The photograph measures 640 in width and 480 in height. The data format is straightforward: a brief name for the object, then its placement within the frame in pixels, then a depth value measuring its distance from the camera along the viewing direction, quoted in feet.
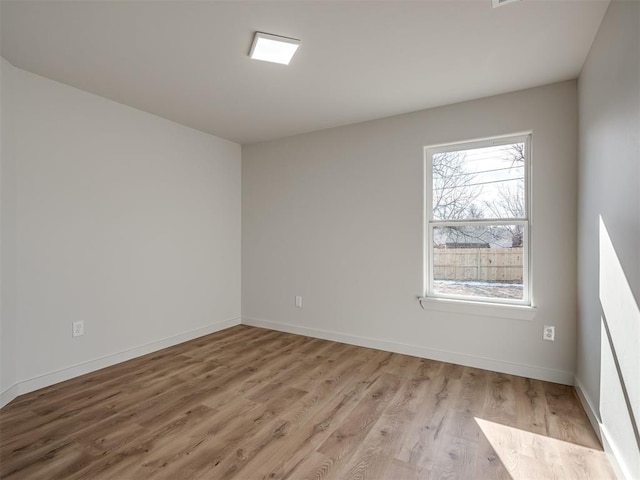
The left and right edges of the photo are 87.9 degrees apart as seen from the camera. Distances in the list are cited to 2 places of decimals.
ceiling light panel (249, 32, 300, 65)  7.16
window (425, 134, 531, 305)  10.05
